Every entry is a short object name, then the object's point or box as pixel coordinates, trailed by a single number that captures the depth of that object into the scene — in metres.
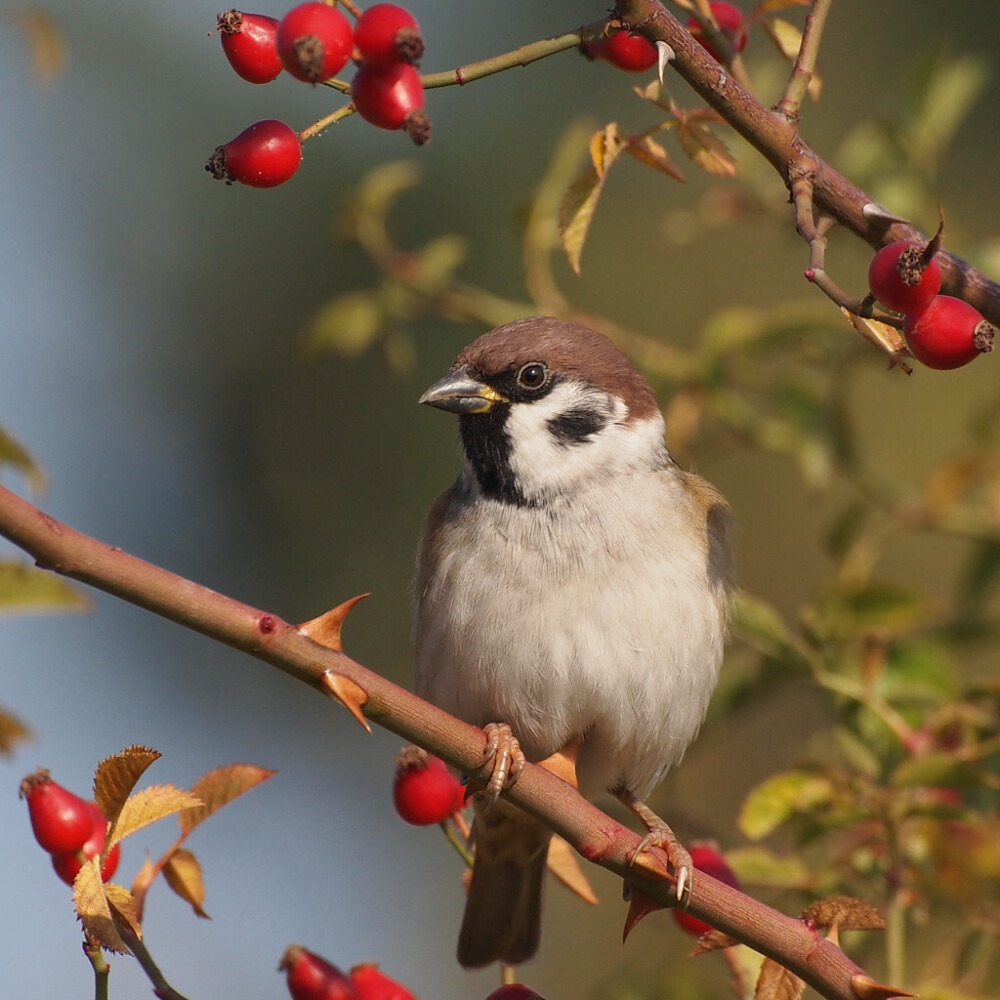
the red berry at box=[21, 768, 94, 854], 4.82
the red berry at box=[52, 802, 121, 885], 4.84
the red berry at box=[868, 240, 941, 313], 3.84
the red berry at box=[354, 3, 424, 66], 4.09
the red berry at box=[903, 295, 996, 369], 3.91
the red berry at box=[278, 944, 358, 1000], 5.12
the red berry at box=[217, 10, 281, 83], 4.14
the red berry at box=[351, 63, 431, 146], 4.15
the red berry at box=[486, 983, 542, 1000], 4.88
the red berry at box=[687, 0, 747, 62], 4.95
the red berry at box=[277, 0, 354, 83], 3.94
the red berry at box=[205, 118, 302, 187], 4.20
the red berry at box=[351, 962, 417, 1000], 5.25
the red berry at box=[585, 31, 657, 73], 4.85
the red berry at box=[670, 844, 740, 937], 5.82
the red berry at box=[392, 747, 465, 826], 5.89
